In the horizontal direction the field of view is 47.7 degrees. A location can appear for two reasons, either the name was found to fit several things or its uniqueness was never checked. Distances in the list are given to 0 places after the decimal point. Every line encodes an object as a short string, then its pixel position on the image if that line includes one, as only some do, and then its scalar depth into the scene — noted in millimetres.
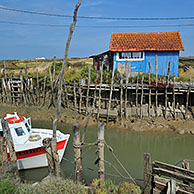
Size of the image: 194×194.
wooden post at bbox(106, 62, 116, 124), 16453
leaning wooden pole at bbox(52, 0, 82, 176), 6511
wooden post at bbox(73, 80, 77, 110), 18012
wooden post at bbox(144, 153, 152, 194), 6492
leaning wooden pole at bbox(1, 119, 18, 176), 7977
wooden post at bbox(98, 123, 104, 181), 6958
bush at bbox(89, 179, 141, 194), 6391
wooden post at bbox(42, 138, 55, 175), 7195
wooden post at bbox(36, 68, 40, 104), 19719
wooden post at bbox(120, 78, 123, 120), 16297
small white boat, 10086
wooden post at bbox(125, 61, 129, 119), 16300
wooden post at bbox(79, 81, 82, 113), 17752
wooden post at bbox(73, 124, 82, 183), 7090
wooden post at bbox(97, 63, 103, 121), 16828
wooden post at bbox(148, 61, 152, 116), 16141
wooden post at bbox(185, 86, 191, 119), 15167
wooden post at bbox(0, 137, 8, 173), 8016
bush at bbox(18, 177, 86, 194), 6262
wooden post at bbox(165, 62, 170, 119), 15467
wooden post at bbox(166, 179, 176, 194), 5781
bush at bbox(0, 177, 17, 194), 5961
